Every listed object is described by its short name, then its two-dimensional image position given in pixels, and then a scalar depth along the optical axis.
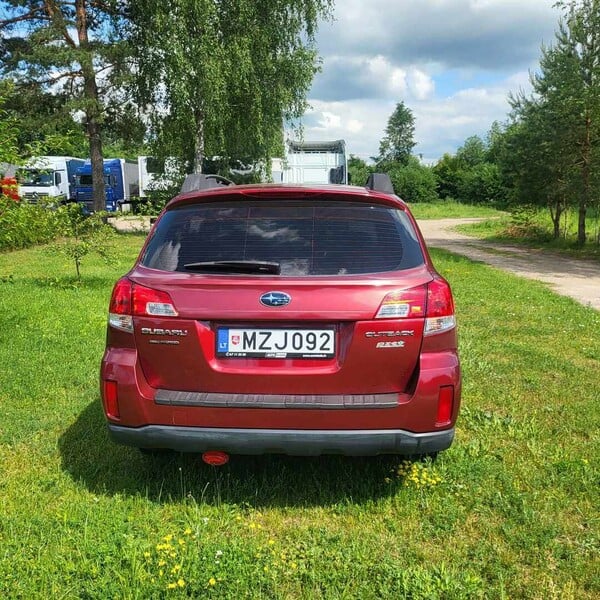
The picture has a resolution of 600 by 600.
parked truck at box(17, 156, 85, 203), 31.42
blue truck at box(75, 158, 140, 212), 33.84
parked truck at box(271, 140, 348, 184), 22.62
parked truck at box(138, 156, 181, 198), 23.20
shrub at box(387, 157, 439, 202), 66.31
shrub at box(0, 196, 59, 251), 5.76
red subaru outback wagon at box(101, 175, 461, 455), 2.81
